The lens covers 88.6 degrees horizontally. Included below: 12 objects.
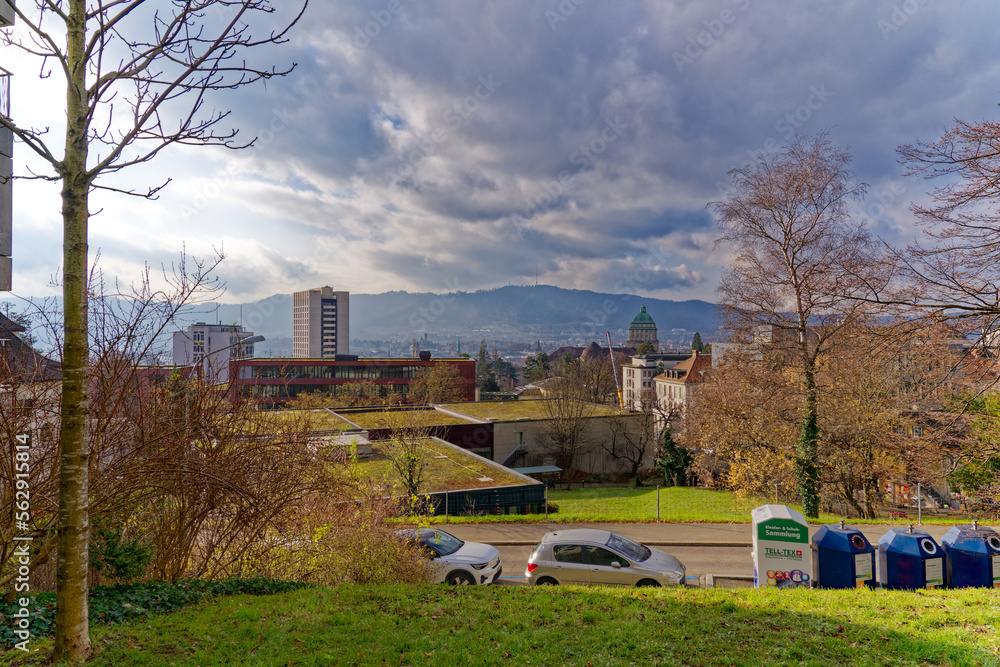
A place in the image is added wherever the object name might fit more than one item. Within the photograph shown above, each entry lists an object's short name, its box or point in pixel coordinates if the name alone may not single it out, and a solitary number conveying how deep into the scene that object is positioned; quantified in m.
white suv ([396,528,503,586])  10.95
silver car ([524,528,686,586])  10.59
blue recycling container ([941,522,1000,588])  9.63
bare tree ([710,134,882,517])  15.50
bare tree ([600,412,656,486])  40.34
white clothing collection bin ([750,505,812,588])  10.30
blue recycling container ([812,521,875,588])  9.80
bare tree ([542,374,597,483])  38.66
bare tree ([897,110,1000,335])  7.17
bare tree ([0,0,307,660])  4.38
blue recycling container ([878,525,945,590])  9.57
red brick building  64.38
